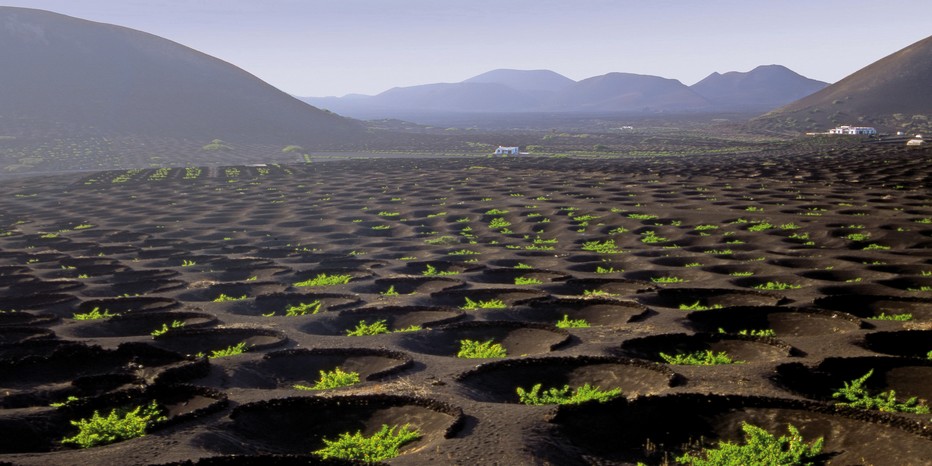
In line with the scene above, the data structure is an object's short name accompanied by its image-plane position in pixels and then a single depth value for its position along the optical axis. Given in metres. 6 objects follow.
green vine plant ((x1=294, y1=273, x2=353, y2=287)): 24.50
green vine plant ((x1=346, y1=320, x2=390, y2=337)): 18.16
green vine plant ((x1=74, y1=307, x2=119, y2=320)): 20.21
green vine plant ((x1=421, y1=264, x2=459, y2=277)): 25.39
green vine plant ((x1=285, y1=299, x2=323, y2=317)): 20.66
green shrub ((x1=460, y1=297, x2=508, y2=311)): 20.24
